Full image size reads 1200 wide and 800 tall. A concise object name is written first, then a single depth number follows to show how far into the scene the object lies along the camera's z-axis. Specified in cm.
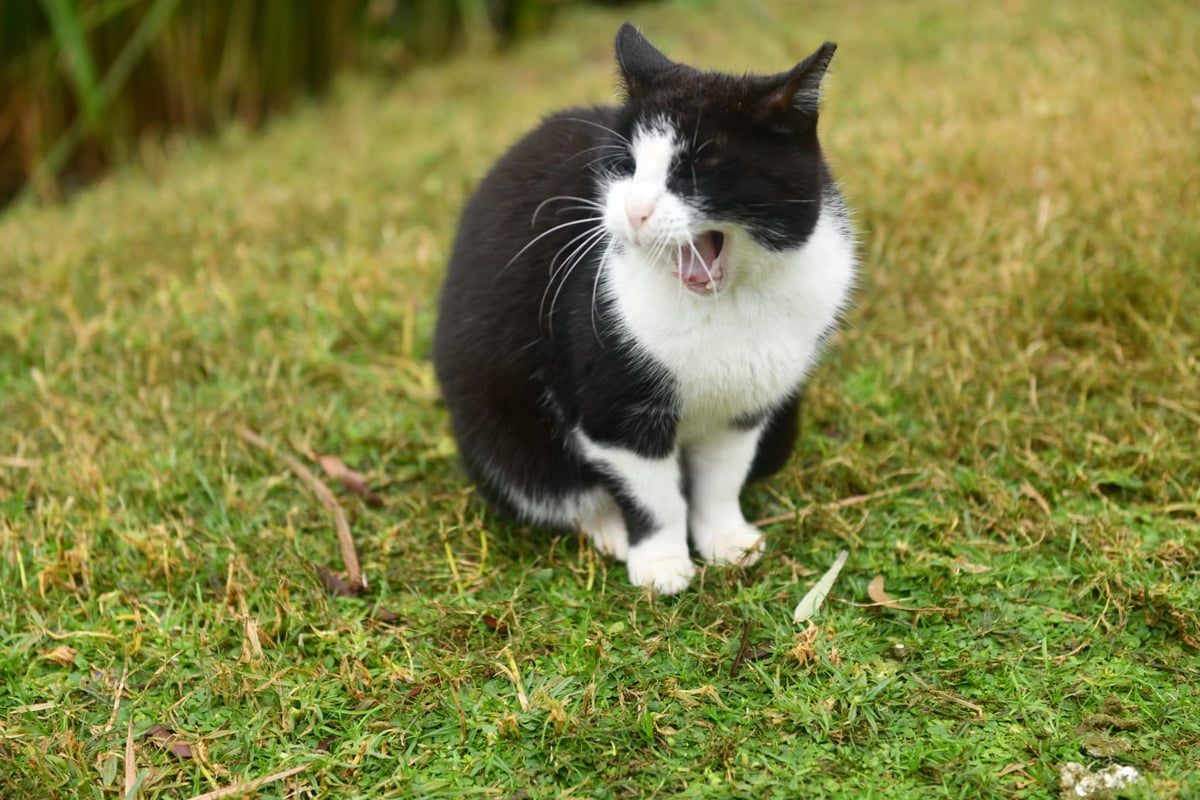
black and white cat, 182
